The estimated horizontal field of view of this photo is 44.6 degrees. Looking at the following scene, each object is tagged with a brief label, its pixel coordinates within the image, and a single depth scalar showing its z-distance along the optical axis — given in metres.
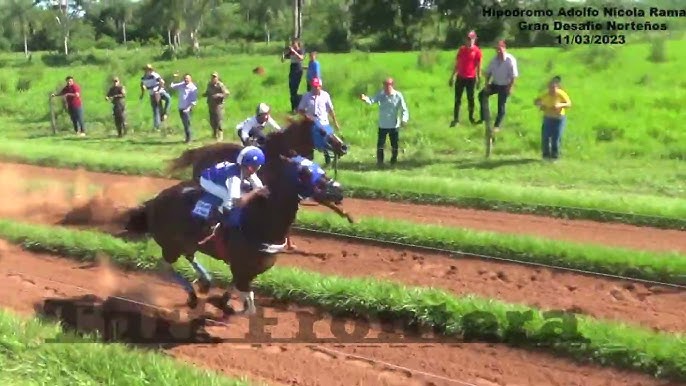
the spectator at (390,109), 17.64
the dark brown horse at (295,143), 8.66
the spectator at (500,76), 16.80
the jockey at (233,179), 7.78
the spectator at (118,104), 24.34
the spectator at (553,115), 17.39
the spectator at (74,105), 24.62
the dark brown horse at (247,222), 7.83
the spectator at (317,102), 16.31
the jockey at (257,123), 11.05
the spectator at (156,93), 24.16
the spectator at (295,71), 21.33
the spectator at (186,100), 22.09
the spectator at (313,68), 20.00
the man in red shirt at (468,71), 17.05
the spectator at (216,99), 21.89
